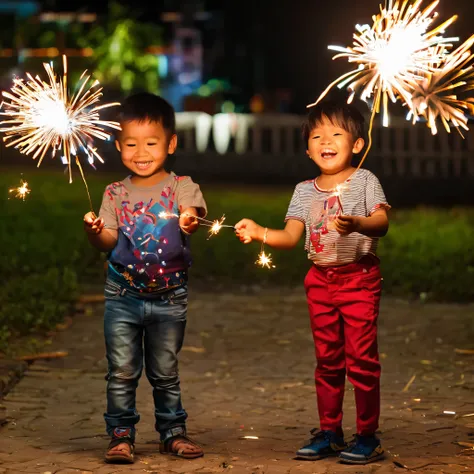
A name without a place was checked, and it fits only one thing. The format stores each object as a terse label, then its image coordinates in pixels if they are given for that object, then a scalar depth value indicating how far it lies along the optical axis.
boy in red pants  8.69
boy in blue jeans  8.76
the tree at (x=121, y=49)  49.11
